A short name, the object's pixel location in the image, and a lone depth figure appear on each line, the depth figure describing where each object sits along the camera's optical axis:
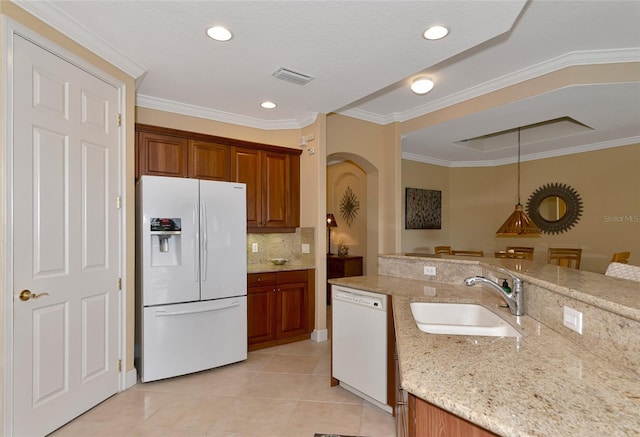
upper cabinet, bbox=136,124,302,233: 3.47
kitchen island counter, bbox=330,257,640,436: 0.81
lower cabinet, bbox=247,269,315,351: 3.77
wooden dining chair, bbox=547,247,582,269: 5.02
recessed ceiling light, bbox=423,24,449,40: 2.41
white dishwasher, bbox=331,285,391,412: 2.42
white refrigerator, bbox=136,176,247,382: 2.97
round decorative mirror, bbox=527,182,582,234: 5.64
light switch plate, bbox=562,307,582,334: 1.30
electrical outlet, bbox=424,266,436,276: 2.73
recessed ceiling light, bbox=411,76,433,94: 3.46
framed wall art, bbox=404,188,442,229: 6.31
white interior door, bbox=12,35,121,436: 2.12
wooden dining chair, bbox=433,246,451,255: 5.69
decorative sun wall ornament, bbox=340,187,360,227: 6.61
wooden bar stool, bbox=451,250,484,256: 5.05
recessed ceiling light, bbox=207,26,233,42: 2.44
